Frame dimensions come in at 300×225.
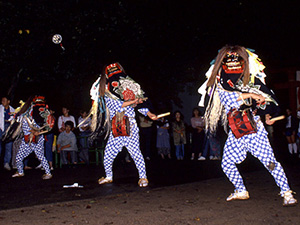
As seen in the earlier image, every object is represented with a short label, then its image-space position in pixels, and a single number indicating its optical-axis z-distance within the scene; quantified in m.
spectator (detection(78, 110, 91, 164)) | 13.68
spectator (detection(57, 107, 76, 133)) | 13.77
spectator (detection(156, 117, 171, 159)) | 15.83
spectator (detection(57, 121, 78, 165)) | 13.12
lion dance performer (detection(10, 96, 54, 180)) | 9.89
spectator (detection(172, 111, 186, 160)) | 15.48
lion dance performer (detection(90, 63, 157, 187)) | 8.25
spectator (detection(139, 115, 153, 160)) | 14.95
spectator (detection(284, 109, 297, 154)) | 16.44
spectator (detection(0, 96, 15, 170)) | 12.57
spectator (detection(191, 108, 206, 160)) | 15.14
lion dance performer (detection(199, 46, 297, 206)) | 5.99
